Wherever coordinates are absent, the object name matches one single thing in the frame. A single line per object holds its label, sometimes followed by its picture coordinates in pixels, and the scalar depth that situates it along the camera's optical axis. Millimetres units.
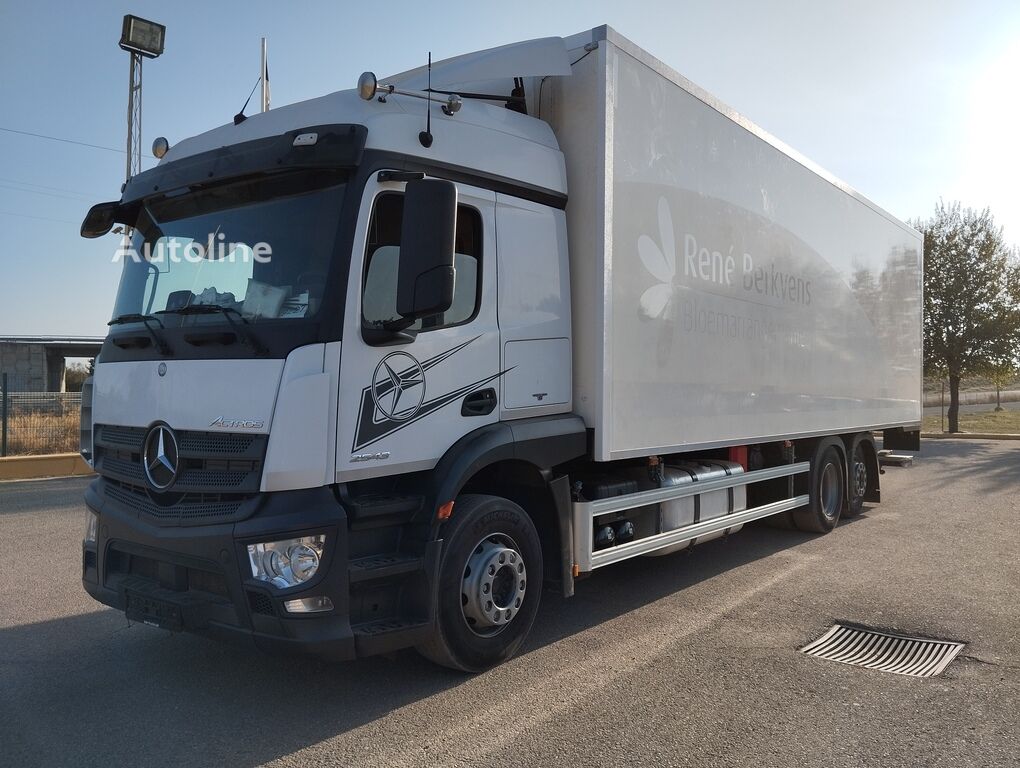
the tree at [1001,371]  26516
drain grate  4684
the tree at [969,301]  26391
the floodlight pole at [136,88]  16688
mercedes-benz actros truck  3805
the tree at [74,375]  49219
